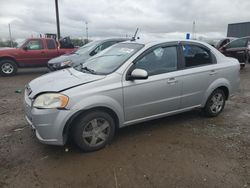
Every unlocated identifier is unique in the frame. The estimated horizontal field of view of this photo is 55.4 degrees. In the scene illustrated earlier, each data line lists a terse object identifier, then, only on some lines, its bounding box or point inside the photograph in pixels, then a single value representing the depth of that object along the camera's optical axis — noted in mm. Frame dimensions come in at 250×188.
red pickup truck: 10477
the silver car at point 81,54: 8254
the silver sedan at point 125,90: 3203
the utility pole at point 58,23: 16830
